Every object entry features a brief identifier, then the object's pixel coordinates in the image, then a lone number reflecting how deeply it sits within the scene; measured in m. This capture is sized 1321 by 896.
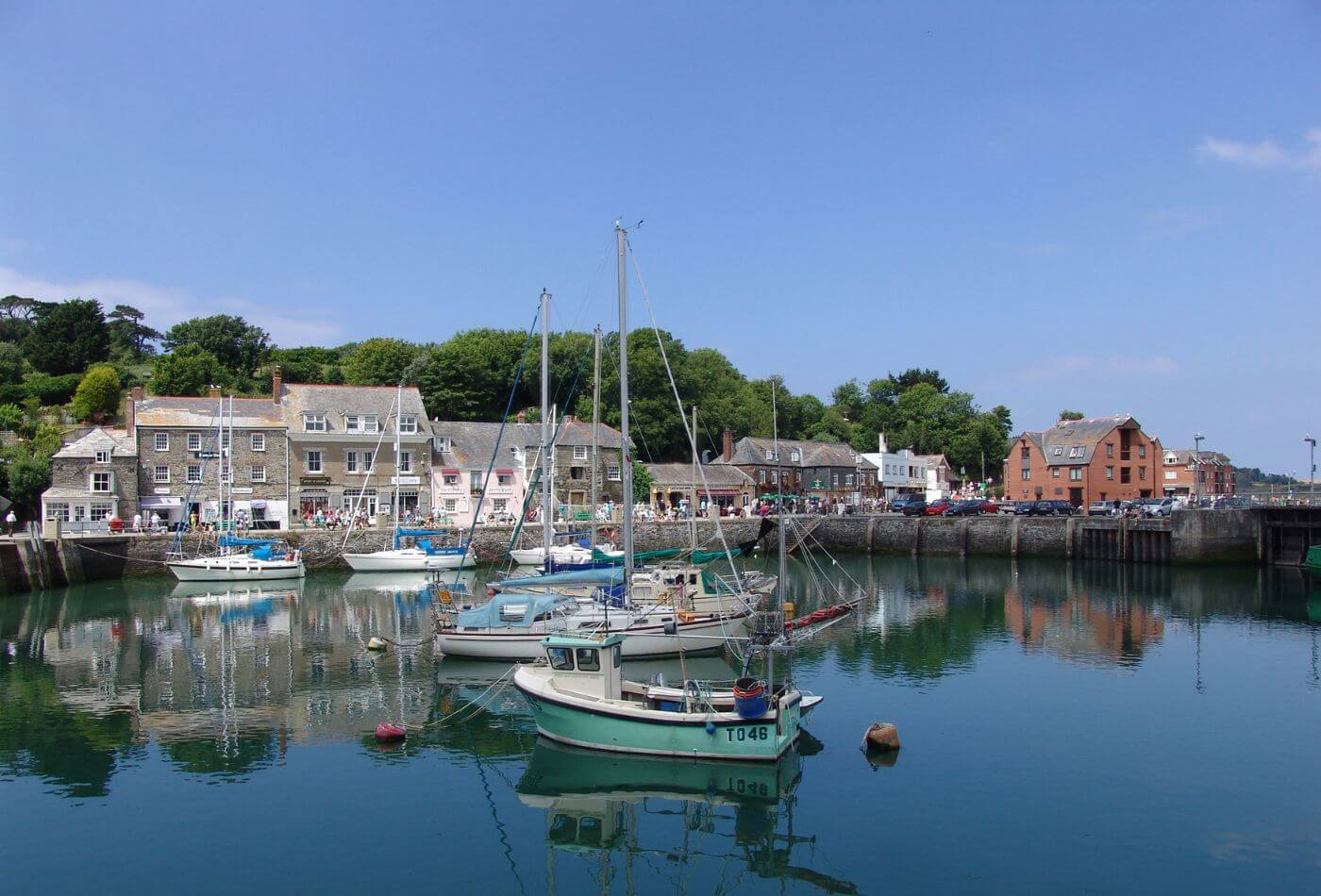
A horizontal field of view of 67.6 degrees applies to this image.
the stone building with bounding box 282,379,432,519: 69.56
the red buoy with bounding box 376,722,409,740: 23.81
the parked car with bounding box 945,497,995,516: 77.38
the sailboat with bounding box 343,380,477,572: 59.00
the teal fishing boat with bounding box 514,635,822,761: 20.73
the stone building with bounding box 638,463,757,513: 85.69
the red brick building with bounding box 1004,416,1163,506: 87.88
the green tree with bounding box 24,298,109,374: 99.69
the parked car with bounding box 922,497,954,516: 78.19
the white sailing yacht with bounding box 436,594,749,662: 31.45
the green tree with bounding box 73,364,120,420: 86.64
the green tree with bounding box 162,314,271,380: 108.75
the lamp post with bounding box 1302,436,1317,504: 63.81
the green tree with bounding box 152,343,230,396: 95.56
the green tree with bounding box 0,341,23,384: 95.50
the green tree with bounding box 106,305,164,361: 122.75
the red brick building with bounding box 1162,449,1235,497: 117.44
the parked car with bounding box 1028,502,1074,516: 74.56
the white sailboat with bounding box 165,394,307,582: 54.19
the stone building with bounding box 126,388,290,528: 66.25
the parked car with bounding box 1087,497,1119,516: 78.20
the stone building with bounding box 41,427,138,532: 61.41
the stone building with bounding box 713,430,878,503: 94.25
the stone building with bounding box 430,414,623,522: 73.12
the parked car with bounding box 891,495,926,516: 80.82
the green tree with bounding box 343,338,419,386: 101.25
